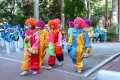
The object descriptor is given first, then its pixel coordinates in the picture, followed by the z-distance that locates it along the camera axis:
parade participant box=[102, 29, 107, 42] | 16.66
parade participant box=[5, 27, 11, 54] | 10.77
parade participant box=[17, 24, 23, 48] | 12.57
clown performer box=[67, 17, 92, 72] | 5.56
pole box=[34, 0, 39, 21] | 18.19
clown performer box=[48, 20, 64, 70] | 6.25
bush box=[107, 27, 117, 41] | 17.10
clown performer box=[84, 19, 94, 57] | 8.62
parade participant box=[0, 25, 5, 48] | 13.88
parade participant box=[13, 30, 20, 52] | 11.46
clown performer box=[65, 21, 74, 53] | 8.89
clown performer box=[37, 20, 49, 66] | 6.71
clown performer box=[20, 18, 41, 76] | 5.38
